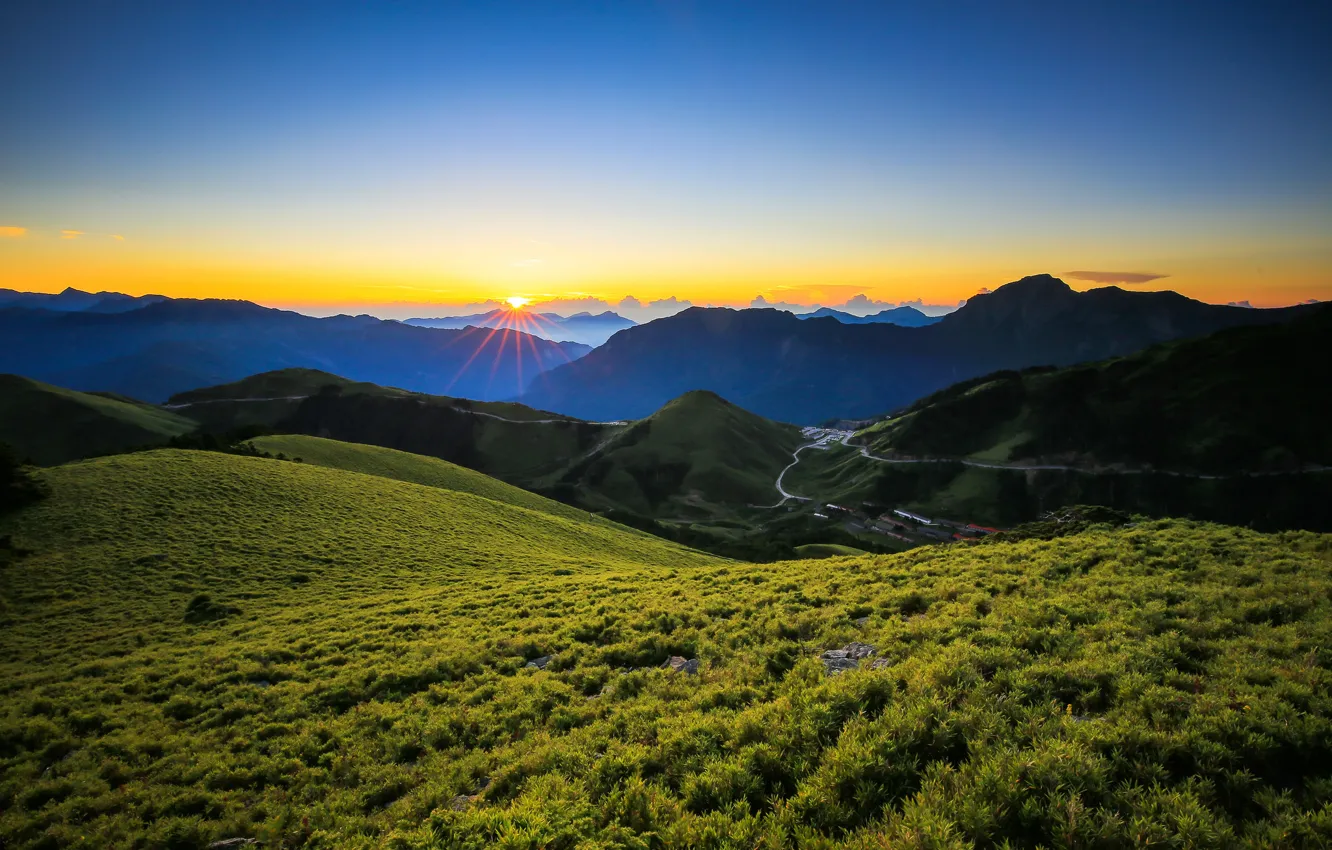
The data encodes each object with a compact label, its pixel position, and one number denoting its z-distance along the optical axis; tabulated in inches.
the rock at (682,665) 609.0
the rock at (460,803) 416.4
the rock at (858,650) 550.9
